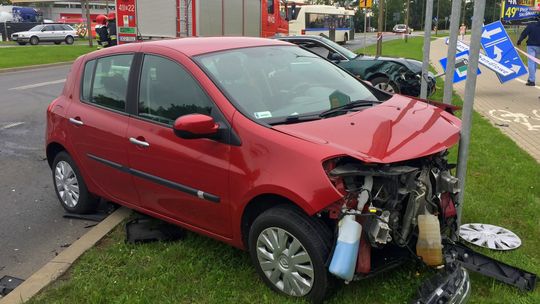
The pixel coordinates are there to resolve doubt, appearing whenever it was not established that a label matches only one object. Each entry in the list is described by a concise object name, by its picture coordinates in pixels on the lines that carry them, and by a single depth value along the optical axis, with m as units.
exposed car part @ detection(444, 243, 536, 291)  3.29
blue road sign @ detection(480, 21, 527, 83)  11.07
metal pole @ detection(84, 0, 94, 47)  31.38
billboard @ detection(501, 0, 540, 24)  26.13
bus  36.69
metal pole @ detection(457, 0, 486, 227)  3.67
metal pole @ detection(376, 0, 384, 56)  20.87
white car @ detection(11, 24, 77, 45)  37.82
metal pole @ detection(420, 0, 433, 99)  5.85
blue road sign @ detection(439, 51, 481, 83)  9.24
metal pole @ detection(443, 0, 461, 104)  4.22
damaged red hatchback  2.99
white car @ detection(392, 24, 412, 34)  79.60
